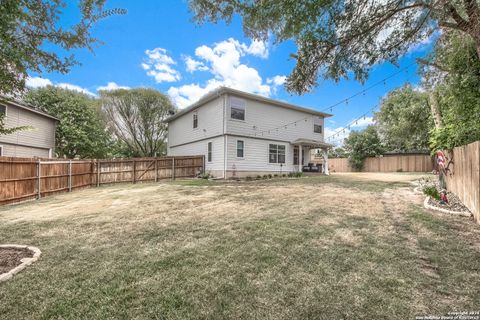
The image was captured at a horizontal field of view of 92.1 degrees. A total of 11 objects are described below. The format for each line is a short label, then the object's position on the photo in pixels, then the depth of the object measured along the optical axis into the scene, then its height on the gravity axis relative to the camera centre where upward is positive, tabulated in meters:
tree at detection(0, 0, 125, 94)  2.30 +1.52
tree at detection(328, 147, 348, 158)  37.98 +2.14
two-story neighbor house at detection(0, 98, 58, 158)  13.94 +2.04
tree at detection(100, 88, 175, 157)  22.41 +4.95
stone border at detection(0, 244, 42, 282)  2.85 -1.35
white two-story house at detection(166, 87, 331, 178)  14.37 +2.28
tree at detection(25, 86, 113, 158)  18.92 +3.62
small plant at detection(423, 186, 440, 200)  6.65 -0.78
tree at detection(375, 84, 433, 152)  21.03 +4.67
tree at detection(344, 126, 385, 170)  28.08 +2.45
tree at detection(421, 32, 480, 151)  5.48 +2.29
